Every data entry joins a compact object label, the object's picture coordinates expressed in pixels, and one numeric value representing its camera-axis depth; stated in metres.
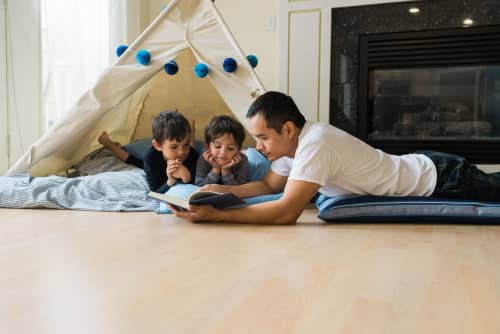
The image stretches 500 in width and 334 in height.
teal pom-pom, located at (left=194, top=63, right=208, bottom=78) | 2.28
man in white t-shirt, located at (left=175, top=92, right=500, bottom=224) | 1.68
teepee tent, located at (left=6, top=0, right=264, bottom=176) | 2.30
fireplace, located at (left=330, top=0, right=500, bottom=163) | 3.03
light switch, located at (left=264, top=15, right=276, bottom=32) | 3.53
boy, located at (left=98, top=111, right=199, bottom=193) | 2.14
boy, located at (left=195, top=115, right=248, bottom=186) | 2.04
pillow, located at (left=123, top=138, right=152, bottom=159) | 2.89
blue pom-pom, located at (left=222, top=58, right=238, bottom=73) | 2.25
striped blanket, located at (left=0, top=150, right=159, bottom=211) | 2.12
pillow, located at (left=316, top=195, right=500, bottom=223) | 1.81
